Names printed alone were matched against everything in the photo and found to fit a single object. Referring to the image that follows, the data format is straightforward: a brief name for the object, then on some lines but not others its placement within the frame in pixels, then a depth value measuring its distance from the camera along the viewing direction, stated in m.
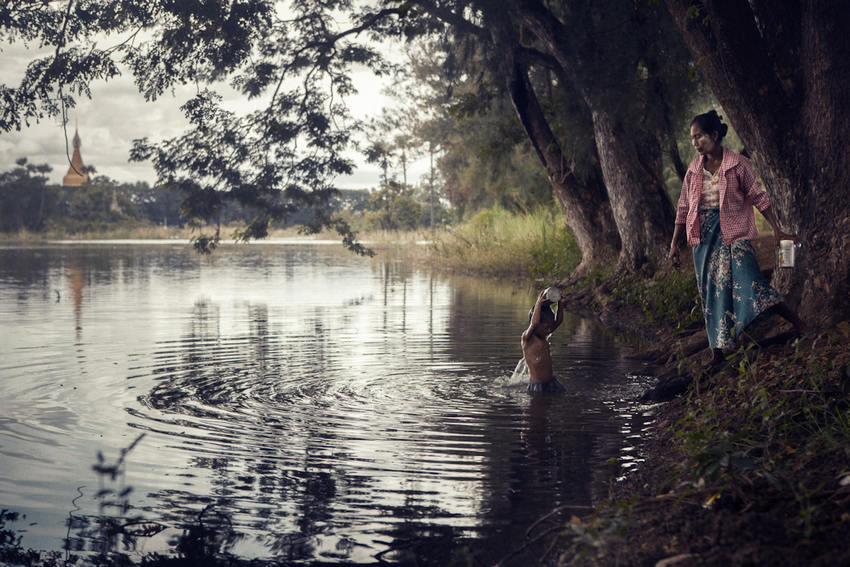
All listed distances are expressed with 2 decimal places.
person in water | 8.61
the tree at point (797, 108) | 8.05
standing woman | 7.62
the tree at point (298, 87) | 16.27
